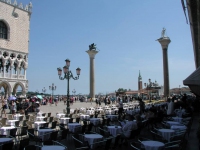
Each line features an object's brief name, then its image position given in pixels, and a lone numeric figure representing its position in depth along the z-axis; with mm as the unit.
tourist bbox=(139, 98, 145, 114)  16419
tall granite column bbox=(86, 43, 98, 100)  37500
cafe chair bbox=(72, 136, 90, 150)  5766
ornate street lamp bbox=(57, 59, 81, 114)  15942
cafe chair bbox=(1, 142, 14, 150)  5532
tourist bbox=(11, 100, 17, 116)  15810
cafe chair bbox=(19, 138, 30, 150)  5546
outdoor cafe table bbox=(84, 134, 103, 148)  6763
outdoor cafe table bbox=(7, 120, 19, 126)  10347
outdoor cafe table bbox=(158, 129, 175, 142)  7595
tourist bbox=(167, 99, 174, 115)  13695
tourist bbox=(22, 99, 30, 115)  18297
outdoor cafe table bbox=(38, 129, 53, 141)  7562
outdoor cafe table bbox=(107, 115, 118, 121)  13316
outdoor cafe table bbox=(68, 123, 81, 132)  9094
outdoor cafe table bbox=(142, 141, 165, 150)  5711
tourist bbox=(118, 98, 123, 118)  16245
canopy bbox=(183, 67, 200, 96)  5851
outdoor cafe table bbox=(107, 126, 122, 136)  8445
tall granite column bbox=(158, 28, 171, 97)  38469
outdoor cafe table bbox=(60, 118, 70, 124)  11603
